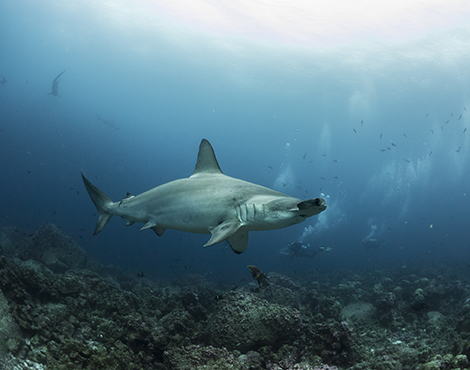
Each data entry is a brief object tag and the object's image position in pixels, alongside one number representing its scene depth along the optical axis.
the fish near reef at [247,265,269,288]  7.54
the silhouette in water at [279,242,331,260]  24.94
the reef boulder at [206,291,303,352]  5.36
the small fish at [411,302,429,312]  8.27
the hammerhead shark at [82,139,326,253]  3.82
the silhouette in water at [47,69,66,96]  41.68
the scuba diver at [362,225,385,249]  33.59
